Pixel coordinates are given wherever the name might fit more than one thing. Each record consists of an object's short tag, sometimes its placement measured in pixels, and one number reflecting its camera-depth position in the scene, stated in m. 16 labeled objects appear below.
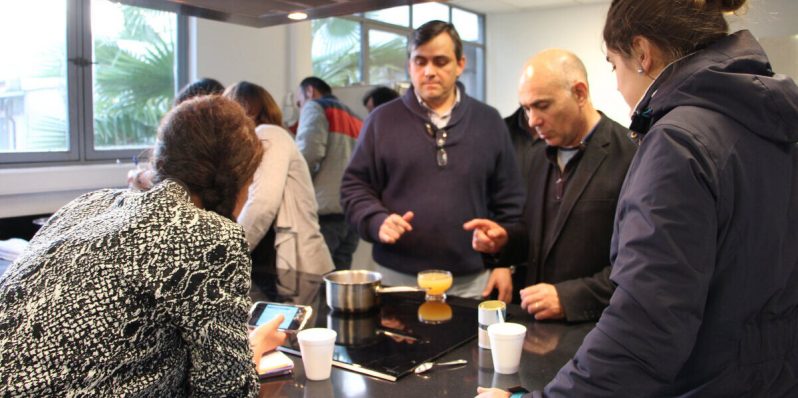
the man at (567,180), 1.76
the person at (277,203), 2.55
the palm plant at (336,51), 6.25
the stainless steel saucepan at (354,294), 1.71
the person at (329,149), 3.83
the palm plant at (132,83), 3.75
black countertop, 1.24
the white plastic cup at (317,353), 1.29
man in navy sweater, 2.35
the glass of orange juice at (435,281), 1.80
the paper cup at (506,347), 1.30
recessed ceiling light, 2.11
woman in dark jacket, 0.91
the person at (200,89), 2.48
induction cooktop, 1.38
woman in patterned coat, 1.00
